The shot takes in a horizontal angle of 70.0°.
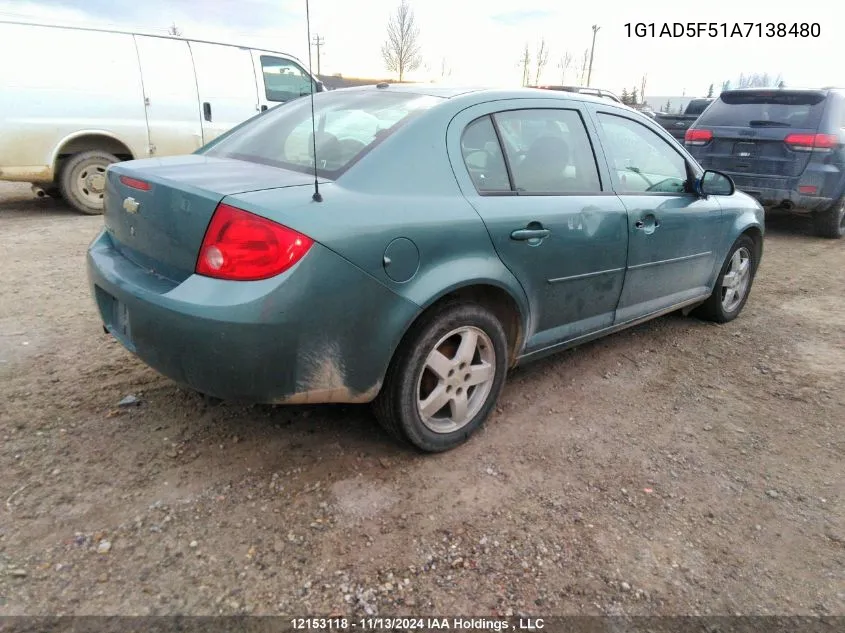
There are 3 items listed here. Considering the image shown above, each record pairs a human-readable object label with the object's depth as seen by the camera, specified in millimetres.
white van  6461
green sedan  2084
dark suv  6852
